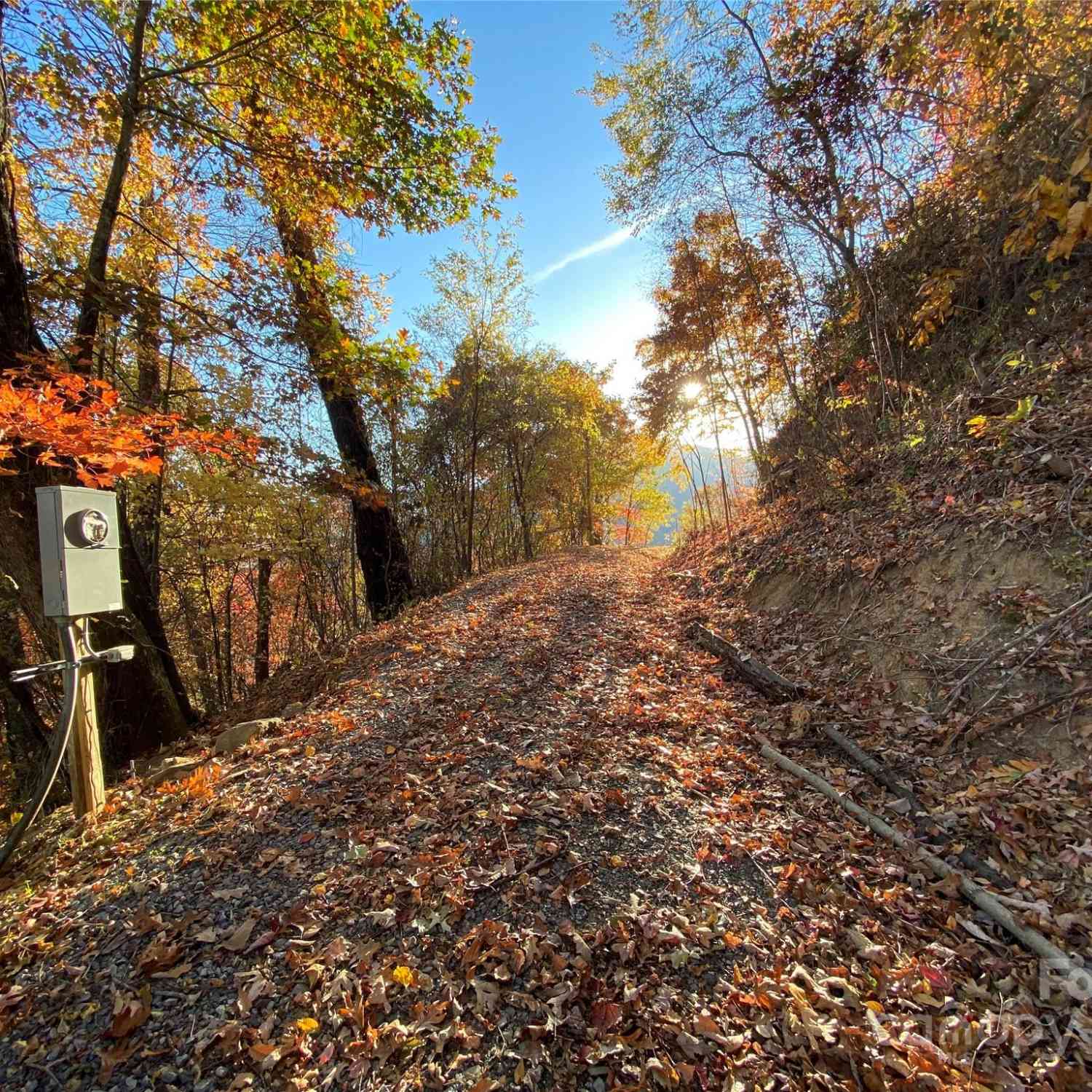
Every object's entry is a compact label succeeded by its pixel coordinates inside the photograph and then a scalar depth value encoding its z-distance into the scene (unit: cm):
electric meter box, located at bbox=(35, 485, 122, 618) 226
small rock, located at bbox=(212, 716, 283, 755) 329
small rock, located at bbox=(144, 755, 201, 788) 294
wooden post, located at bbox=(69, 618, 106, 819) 247
